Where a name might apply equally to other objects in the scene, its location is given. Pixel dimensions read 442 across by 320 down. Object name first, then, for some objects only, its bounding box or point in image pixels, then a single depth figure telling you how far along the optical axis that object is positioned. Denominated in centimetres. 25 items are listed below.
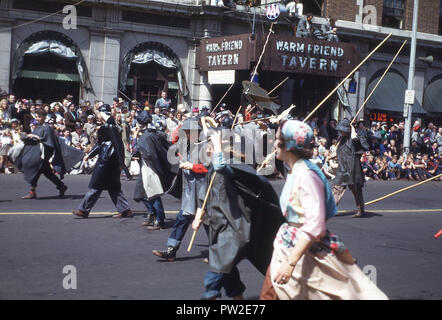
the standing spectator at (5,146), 1527
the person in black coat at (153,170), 889
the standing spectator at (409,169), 2156
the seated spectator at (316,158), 1867
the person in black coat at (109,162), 978
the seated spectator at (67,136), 1664
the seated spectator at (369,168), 2038
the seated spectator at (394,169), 2114
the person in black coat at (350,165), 1148
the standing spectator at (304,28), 2241
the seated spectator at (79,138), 1694
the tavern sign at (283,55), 2072
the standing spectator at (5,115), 1606
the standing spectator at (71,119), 1752
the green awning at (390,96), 2730
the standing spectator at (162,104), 1981
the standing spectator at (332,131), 2325
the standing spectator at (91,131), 1728
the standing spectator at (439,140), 2442
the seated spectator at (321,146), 1943
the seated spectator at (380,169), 2049
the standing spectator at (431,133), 2466
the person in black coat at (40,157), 1155
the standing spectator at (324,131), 2275
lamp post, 2266
